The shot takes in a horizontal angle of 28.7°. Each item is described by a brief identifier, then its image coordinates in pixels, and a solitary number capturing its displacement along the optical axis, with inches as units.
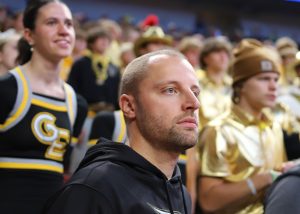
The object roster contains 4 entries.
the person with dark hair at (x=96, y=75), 220.8
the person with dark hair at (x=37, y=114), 112.6
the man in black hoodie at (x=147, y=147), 70.7
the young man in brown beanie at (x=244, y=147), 138.7
